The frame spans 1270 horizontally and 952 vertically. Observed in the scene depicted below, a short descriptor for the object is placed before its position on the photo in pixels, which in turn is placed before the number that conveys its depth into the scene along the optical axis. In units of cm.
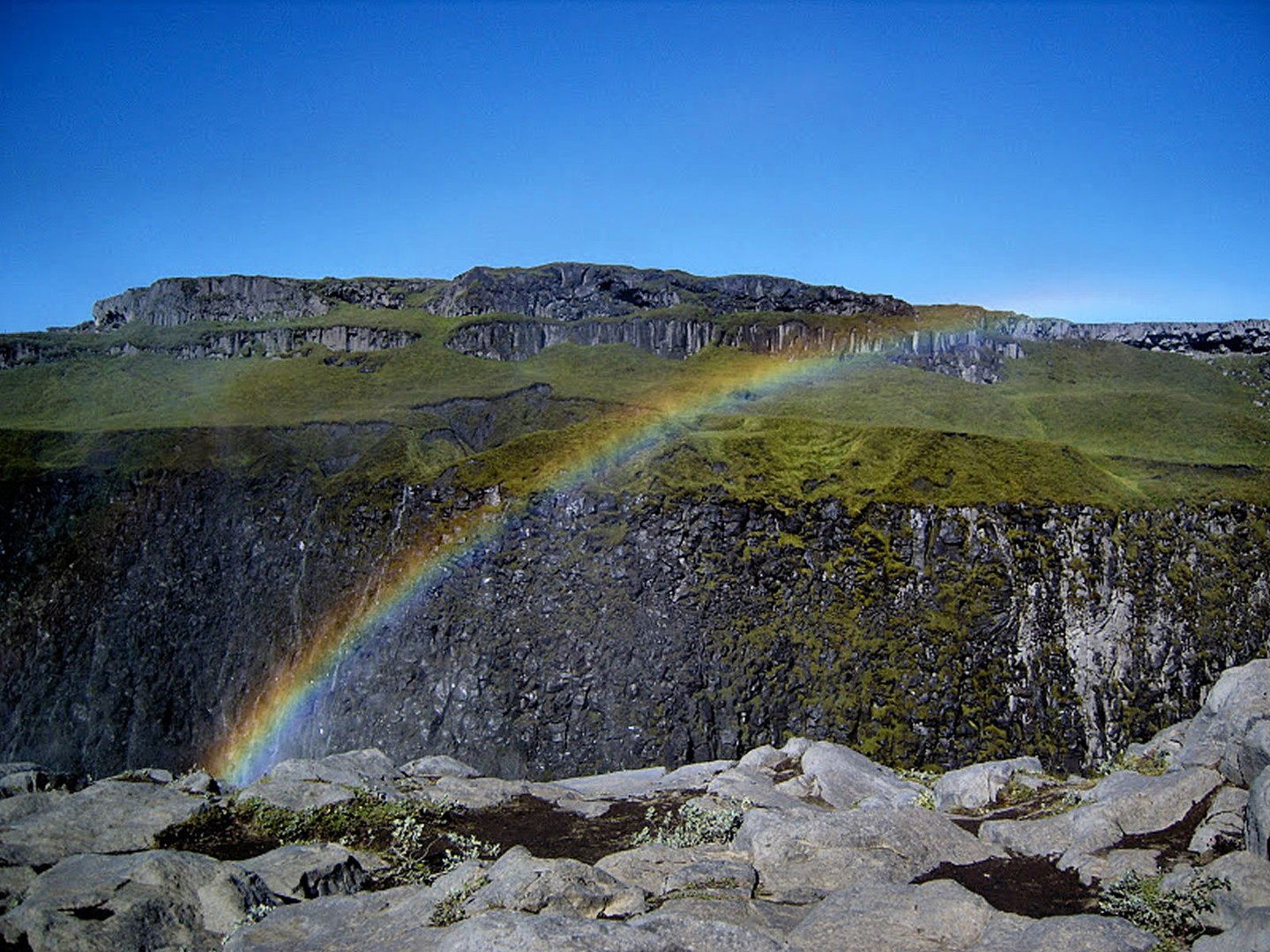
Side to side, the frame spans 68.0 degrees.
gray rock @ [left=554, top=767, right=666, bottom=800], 2976
